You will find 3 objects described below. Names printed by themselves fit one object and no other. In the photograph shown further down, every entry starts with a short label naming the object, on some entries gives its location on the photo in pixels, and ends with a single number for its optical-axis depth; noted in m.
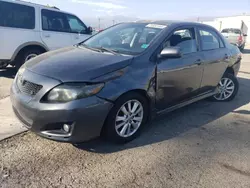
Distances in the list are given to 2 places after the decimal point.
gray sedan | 2.77
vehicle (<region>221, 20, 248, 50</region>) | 16.75
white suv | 6.05
